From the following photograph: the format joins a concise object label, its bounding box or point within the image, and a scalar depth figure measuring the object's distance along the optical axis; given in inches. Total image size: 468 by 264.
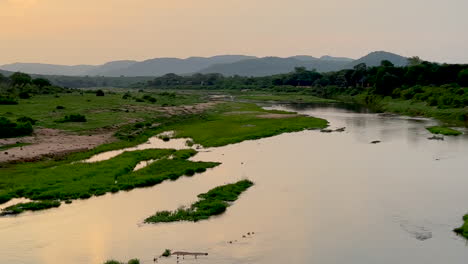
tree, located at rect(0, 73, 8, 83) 5464.6
